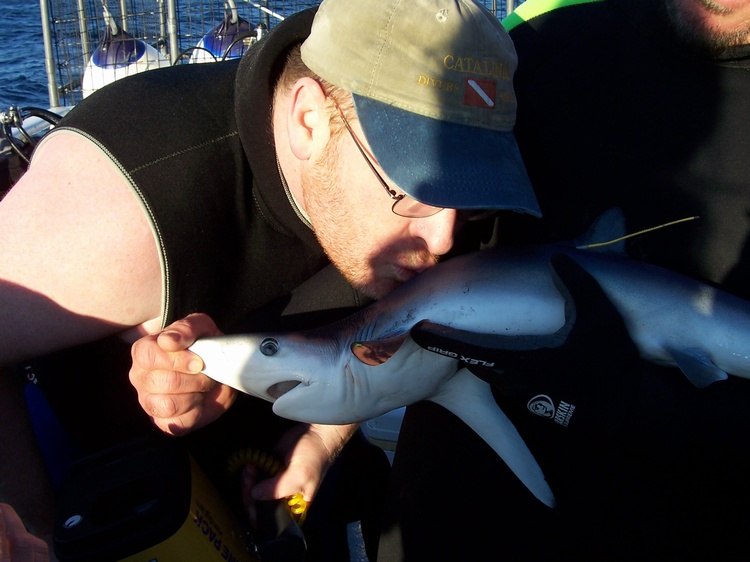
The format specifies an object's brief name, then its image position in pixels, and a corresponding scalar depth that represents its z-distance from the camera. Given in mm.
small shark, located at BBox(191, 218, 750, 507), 551
